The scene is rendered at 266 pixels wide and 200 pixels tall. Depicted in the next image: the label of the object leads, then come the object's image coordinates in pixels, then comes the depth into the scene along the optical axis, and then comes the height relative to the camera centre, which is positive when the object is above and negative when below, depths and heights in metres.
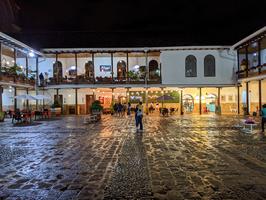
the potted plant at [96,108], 14.41 -0.40
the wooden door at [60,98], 20.61 +0.58
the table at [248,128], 9.21 -1.29
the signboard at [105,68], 21.29 +3.94
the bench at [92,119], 13.15 -1.10
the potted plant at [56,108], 18.33 -0.46
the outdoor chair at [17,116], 13.04 -0.86
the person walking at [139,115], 9.95 -0.62
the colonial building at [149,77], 19.48 +2.71
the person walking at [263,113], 8.85 -0.48
